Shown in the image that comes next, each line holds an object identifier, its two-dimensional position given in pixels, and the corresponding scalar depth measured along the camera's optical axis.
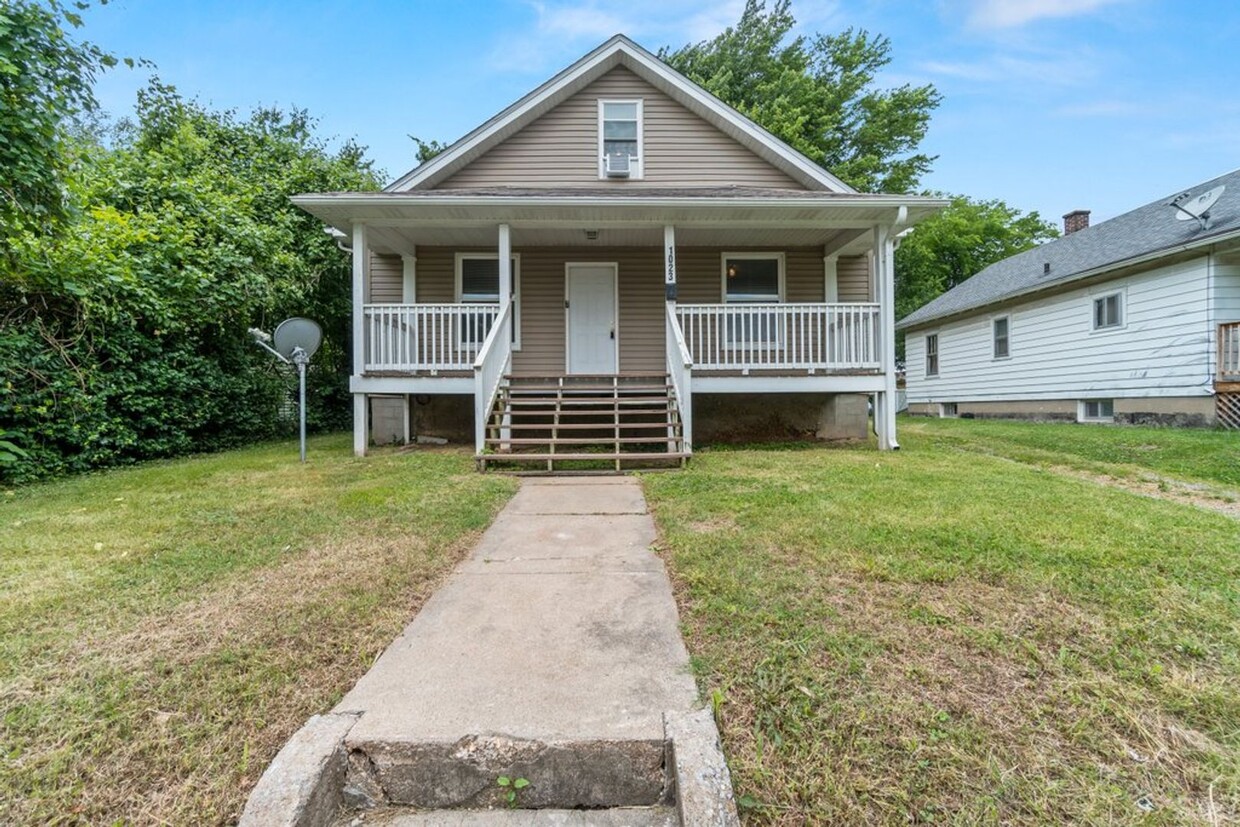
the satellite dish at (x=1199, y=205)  9.90
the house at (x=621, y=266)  7.69
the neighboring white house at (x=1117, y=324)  9.45
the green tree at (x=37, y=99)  4.93
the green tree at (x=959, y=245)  29.33
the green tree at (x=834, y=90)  21.55
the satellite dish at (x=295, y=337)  7.55
